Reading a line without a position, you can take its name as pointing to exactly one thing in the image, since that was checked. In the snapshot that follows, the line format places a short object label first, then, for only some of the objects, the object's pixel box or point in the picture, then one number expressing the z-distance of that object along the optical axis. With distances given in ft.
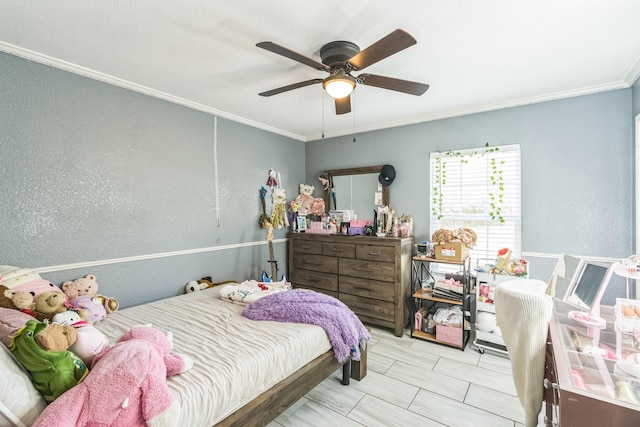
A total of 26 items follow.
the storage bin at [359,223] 12.70
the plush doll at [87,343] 4.42
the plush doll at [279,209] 13.73
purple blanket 7.20
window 10.36
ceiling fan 5.52
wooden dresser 10.94
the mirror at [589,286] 4.86
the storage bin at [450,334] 9.88
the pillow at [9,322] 4.55
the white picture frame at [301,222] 14.32
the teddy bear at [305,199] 14.68
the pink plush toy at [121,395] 3.56
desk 2.90
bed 4.75
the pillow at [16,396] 3.42
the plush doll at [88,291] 7.63
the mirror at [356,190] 13.32
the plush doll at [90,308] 7.00
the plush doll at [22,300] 5.87
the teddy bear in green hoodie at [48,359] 3.83
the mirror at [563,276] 5.92
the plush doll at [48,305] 6.13
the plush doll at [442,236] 10.40
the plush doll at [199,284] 10.36
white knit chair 4.76
